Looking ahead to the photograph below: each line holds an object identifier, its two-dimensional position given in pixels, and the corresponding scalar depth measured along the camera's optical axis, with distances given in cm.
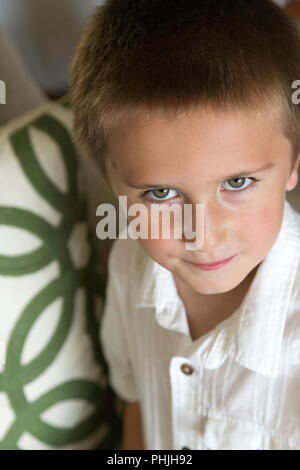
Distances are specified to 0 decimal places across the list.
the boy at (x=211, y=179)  50
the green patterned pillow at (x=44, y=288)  70
